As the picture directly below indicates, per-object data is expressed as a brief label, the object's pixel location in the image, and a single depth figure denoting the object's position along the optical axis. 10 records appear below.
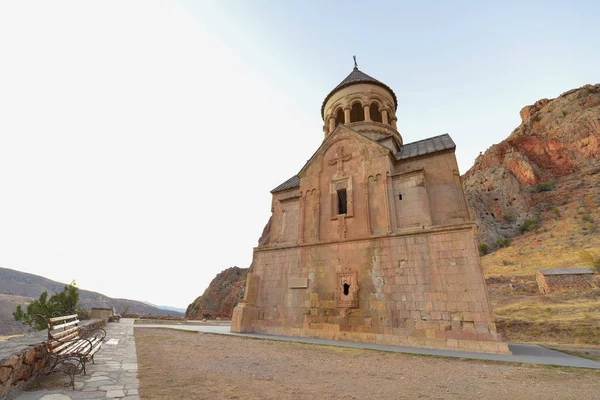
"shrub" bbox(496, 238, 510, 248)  37.09
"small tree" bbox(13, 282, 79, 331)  21.65
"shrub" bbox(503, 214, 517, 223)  42.43
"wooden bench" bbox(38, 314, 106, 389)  4.21
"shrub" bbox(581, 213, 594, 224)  32.28
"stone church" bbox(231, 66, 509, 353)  8.85
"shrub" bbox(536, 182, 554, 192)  45.86
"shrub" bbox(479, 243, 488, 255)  37.16
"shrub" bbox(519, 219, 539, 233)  38.25
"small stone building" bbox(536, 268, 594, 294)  20.95
